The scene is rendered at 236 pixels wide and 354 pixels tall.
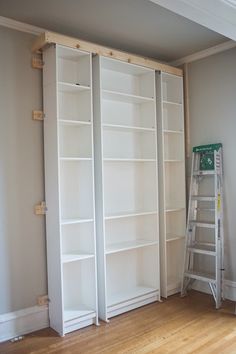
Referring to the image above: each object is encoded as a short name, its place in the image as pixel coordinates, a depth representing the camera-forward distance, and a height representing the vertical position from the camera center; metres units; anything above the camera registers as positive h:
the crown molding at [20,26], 2.82 +1.42
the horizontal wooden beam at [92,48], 2.82 +1.27
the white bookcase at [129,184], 3.43 -0.03
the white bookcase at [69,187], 2.89 -0.04
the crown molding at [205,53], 3.43 +1.44
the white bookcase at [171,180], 3.67 +0.01
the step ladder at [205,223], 3.42 -0.48
